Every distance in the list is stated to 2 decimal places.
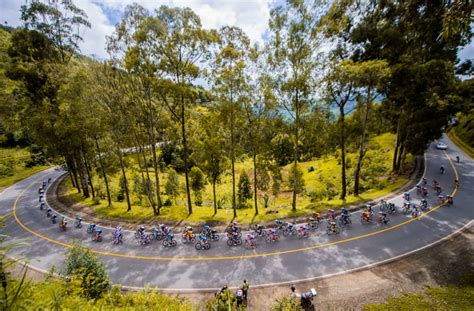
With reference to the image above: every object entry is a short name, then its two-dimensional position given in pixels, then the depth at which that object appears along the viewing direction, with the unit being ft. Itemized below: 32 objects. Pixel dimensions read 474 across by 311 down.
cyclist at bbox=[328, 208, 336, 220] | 58.70
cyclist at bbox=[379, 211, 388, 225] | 56.81
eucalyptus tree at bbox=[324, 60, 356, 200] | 60.42
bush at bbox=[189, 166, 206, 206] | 93.10
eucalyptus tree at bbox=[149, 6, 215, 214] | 54.19
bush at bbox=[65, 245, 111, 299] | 33.65
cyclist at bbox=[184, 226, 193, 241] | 54.34
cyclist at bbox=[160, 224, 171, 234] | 55.59
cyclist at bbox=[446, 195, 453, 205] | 64.18
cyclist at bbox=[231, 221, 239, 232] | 53.78
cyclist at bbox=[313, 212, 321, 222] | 57.72
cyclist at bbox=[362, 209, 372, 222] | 57.41
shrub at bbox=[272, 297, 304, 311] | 29.56
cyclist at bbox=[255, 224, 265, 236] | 54.54
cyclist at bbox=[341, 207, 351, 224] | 57.21
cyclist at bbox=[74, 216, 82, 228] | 63.55
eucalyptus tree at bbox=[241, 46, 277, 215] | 60.54
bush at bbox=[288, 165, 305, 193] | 105.19
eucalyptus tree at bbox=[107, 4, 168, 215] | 54.39
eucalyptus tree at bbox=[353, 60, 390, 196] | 58.44
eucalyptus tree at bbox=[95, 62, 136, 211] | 62.34
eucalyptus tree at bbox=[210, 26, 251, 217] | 56.75
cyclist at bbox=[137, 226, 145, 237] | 55.47
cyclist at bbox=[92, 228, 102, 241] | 57.24
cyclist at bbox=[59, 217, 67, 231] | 63.16
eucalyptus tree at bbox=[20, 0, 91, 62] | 74.08
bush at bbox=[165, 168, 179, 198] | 108.27
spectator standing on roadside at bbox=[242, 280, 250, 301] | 36.42
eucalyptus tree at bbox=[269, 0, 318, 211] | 55.06
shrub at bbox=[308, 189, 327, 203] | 93.67
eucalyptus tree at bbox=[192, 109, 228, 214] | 65.41
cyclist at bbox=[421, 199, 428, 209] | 61.26
